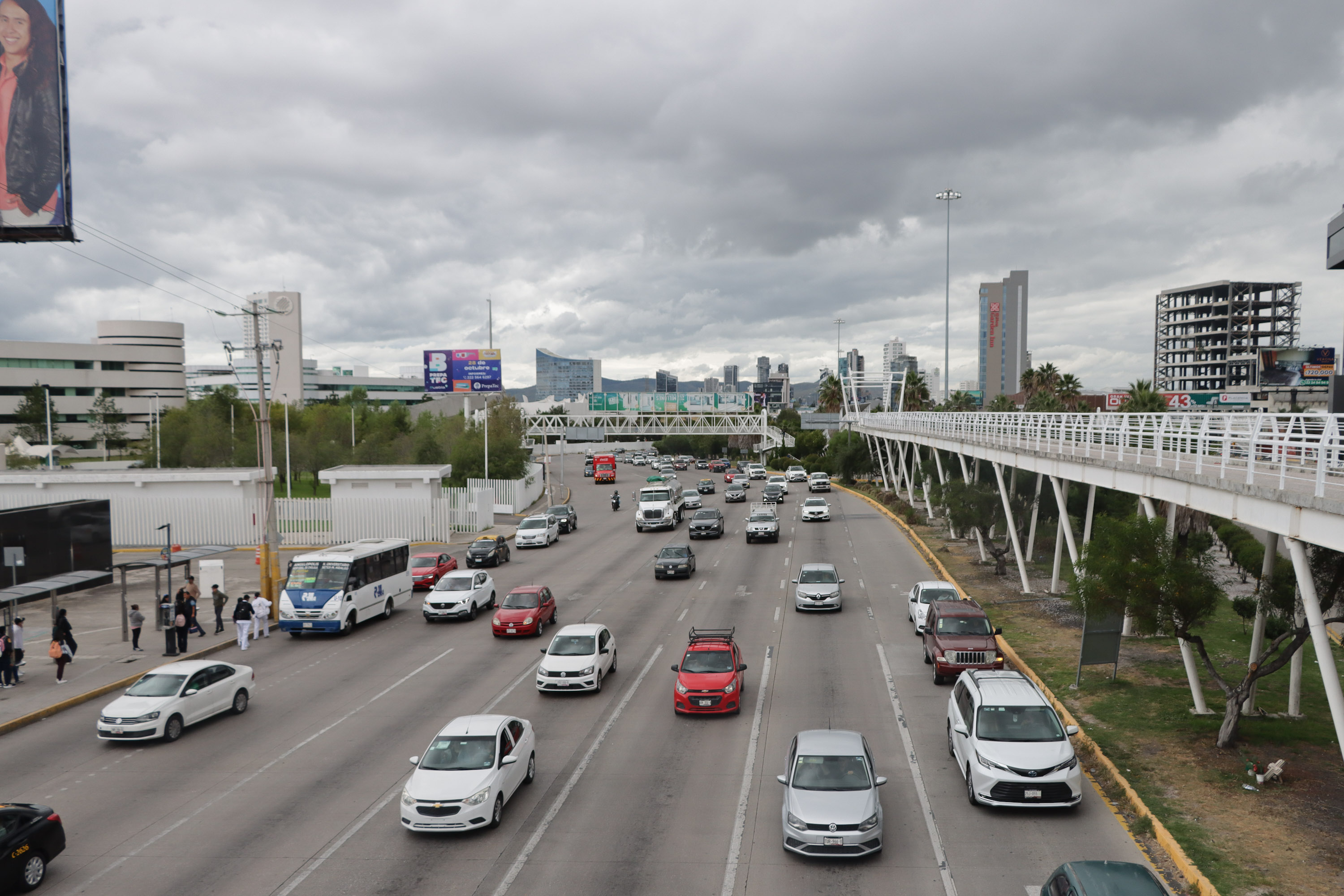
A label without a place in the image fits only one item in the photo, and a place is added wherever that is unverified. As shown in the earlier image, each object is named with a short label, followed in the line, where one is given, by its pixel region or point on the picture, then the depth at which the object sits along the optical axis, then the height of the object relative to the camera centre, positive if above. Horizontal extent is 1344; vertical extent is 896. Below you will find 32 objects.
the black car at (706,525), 49.00 -6.87
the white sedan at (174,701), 17.34 -6.12
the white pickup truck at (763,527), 46.50 -6.61
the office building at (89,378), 104.88 +3.85
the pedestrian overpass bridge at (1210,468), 12.73 -1.49
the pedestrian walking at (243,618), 26.18 -6.42
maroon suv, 20.44 -5.73
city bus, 27.52 -5.96
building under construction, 119.56 +9.95
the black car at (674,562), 36.25 -6.63
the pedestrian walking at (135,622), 25.23 -6.24
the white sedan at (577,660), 20.03 -5.98
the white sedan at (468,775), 12.62 -5.60
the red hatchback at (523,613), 26.34 -6.37
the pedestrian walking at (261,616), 27.86 -6.76
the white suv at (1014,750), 13.13 -5.43
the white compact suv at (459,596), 29.36 -6.55
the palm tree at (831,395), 141.00 +1.31
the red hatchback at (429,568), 36.91 -7.00
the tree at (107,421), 101.31 -1.52
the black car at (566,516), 55.59 -7.16
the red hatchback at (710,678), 18.42 -5.90
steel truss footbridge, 128.25 -3.32
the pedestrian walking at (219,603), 28.61 -6.43
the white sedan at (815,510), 55.91 -6.90
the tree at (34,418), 95.69 -1.10
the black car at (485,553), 40.84 -6.98
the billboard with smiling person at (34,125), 20.23 +6.62
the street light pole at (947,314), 64.81 +6.65
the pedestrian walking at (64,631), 22.70 -5.84
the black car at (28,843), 11.02 -5.68
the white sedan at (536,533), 48.78 -7.23
